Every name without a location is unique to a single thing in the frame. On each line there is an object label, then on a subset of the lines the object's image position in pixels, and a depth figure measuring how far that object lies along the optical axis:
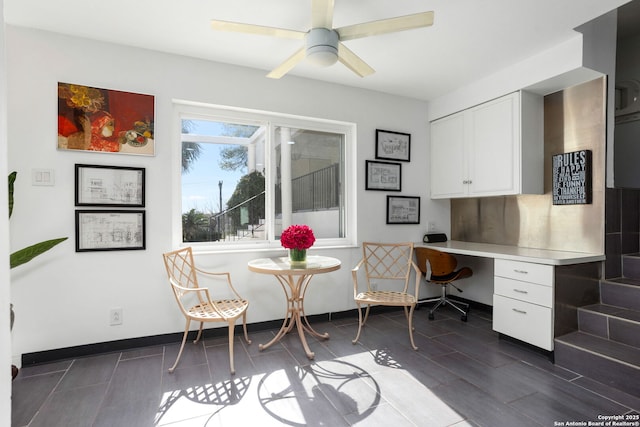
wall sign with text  2.91
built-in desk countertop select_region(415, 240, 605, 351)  2.55
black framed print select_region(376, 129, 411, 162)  3.83
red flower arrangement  2.77
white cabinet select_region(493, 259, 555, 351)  2.56
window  3.16
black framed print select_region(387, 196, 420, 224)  3.91
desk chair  3.44
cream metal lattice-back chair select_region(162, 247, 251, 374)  2.44
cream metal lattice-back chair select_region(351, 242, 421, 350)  3.50
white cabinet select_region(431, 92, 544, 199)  3.15
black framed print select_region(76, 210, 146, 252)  2.62
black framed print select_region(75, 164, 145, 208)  2.62
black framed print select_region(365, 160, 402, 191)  3.78
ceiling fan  1.89
